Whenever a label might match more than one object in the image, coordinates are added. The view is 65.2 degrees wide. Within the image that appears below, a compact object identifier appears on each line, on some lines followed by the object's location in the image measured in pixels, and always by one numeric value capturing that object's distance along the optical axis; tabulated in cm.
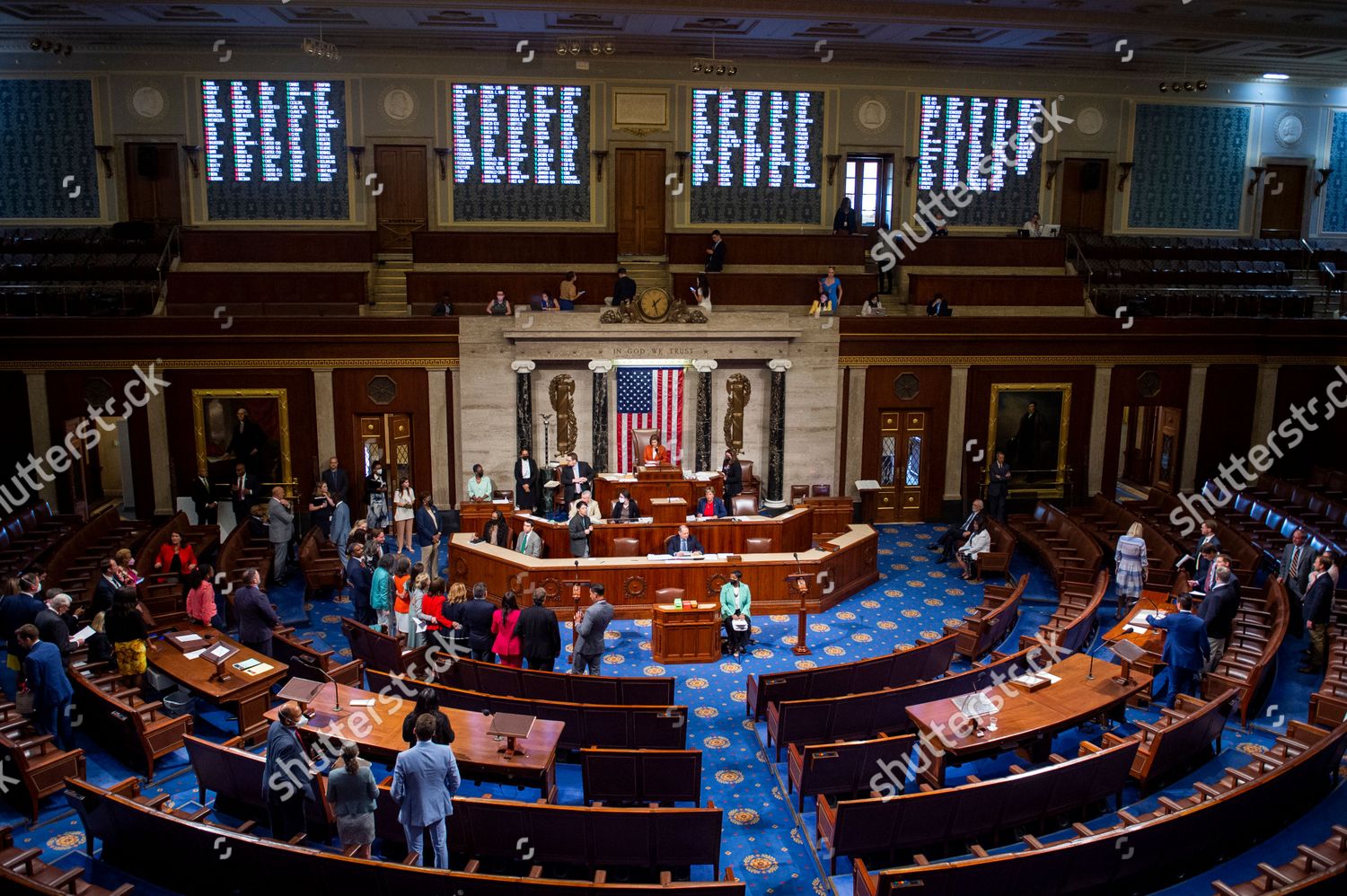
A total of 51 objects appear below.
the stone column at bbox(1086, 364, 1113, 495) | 1966
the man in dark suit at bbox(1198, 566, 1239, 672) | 1148
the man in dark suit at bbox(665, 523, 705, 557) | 1448
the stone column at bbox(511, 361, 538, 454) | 1822
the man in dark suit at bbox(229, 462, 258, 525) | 1645
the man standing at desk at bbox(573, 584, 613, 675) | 1104
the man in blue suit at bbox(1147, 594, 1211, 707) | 1071
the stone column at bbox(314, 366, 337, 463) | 1816
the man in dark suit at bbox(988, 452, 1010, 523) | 1745
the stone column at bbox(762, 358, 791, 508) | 1875
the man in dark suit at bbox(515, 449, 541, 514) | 1730
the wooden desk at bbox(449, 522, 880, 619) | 1394
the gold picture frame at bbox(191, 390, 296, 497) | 1802
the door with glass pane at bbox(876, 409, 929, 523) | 1942
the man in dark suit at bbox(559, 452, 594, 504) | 1686
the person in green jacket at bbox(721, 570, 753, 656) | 1285
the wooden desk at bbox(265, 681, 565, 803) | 841
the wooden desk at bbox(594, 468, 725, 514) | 1714
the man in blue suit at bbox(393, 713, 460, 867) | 720
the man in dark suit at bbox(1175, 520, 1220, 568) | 1342
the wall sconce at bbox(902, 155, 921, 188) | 2266
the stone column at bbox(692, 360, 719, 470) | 1848
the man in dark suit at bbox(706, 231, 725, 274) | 2017
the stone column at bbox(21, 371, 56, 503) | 1750
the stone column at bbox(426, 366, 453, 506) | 1841
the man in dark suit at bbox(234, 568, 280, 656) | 1092
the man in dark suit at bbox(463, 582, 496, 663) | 1119
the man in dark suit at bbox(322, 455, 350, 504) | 1658
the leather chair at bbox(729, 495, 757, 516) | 1683
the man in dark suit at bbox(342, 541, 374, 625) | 1248
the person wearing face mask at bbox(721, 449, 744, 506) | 1756
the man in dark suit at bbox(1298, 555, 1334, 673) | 1180
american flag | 1864
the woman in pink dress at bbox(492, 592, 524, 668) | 1108
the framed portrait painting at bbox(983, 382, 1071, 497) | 1964
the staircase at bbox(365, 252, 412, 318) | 1991
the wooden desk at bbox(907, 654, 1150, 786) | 892
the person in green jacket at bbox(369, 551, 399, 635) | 1234
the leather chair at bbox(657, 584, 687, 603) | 1384
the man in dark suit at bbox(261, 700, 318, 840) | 752
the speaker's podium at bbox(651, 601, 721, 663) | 1255
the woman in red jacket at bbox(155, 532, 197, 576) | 1318
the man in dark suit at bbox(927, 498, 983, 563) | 1589
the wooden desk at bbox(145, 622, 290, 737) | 978
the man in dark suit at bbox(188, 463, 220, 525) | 1672
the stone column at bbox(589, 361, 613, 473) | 1830
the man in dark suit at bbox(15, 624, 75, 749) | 915
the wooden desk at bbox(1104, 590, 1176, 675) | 1101
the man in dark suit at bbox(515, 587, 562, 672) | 1086
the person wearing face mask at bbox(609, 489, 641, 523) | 1546
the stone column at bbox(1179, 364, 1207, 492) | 1981
